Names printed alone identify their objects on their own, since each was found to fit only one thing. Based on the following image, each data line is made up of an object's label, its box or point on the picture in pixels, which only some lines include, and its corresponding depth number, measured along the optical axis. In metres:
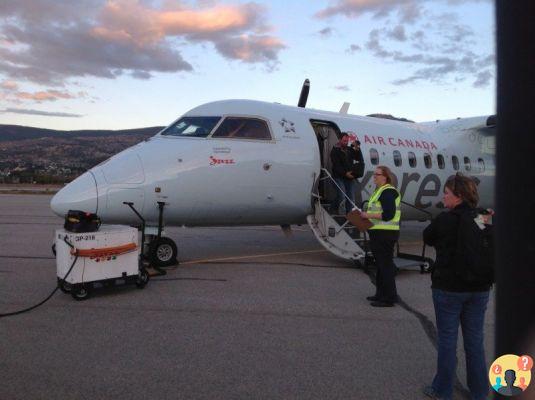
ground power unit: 6.70
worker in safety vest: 6.71
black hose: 5.98
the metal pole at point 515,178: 1.28
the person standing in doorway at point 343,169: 9.84
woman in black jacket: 3.66
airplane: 8.23
